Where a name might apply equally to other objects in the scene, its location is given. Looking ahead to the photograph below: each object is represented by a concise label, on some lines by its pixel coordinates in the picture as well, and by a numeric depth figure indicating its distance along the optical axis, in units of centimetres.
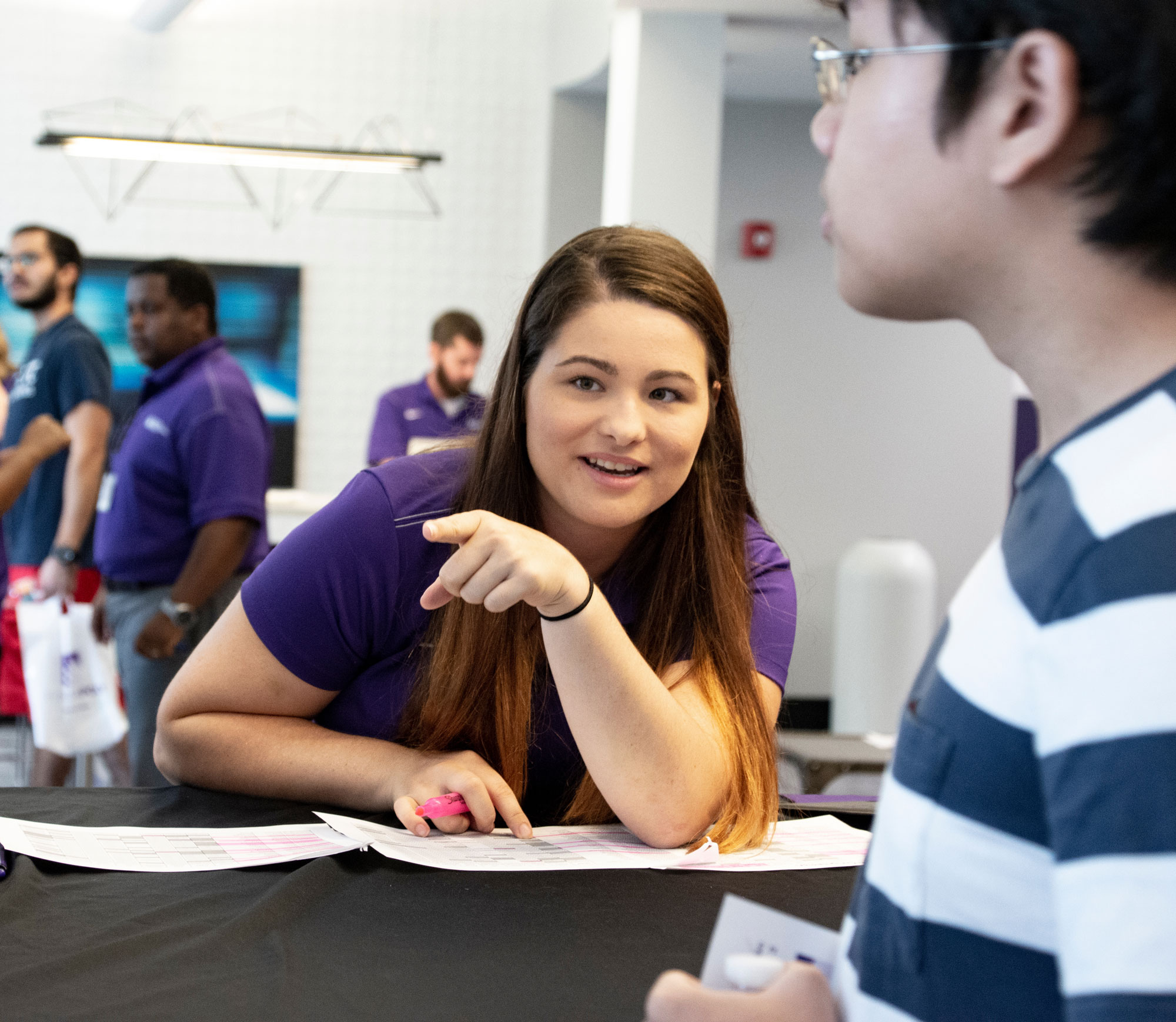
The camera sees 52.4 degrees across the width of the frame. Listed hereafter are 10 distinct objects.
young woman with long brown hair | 127
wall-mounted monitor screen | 637
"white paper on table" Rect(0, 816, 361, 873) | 103
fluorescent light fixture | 524
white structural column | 460
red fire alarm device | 589
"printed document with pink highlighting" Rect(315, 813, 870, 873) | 108
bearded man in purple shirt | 546
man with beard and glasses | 356
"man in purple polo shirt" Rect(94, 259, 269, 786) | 312
